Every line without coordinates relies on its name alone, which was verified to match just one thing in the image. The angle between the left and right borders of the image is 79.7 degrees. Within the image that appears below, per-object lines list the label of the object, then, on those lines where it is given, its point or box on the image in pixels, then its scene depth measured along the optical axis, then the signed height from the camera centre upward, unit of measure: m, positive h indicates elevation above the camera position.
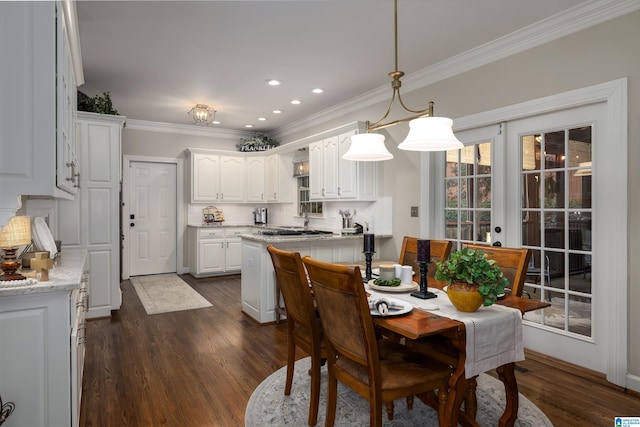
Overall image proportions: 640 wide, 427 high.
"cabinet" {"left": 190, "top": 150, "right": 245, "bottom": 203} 6.54 +0.62
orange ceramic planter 1.83 -0.40
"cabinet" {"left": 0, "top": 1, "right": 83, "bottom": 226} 1.68 +0.49
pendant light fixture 2.15 +0.44
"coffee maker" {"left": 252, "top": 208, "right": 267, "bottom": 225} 7.22 -0.09
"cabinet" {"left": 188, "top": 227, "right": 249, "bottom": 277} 6.32 -0.64
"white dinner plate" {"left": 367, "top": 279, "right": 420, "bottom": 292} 2.26 -0.45
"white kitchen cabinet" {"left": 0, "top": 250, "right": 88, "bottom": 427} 1.73 -0.66
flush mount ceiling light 5.28 +1.39
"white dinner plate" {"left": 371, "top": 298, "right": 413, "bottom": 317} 1.82 -0.48
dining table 1.73 -0.58
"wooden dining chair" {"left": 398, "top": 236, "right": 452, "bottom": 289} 2.83 -0.31
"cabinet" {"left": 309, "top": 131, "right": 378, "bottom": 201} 4.56 +0.49
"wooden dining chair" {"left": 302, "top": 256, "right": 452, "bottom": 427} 1.67 -0.70
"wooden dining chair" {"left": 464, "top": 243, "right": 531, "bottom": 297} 2.30 -0.31
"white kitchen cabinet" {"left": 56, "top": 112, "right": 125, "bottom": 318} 4.02 +0.02
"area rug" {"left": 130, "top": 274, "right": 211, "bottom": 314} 4.65 -1.12
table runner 1.75 -0.58
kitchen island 3.97 -0.49
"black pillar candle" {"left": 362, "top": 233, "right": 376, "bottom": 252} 2.43 -0.19
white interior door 6.49 -0.10
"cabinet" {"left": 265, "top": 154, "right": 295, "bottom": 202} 6.43 +0.59
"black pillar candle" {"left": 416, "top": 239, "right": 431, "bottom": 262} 2.12 -0.21
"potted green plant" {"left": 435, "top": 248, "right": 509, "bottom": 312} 1.80 -0.32
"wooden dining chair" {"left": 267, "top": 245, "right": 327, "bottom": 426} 2.10 -0.55
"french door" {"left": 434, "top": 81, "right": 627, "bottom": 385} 2.69 +0.00
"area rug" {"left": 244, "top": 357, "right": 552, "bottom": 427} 2.20 -1.20
